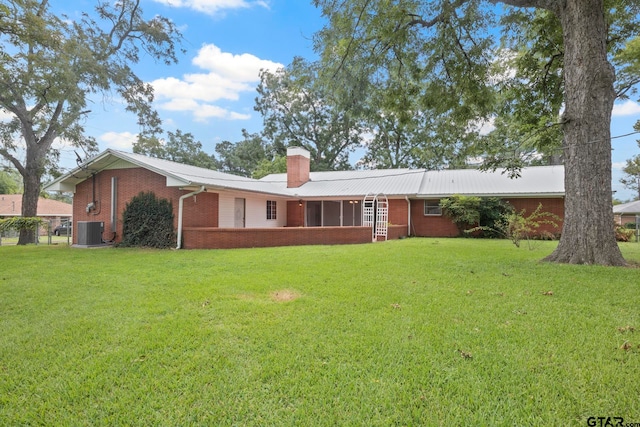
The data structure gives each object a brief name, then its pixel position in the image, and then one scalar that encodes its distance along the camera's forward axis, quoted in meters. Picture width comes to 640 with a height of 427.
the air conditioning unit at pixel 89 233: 12.85
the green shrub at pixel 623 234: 14.80
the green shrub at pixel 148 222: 12.22
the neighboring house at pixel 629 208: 21.85
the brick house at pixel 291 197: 12.33
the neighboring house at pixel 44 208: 32.81
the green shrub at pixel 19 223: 14.48
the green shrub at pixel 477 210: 15.69
